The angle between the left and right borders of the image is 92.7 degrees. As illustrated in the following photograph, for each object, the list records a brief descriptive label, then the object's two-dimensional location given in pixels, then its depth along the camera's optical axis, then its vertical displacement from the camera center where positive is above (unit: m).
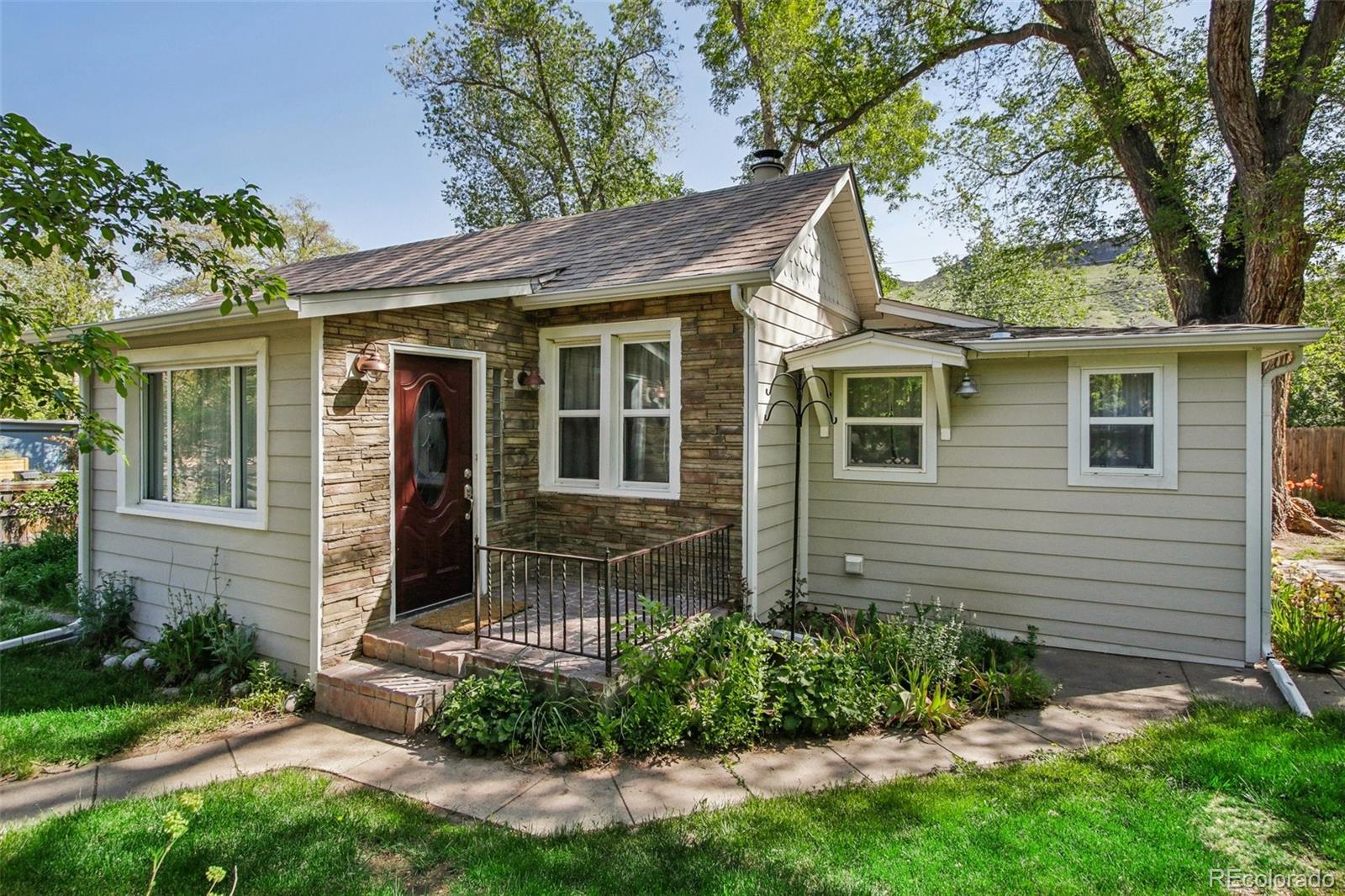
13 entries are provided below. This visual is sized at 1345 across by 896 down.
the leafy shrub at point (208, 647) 4.98 -1.65
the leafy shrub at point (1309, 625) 5.26 -1.57
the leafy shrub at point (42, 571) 7.60 -1.68
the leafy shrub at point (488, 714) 4.05 -1.81
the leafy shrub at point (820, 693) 4.27 -1.74
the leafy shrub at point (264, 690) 4.66 -1.89
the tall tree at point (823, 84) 13.73 +8.21
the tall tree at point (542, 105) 17.66 +9.85
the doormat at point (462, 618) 5.23 -1.53
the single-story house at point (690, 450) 4.99 -0.09
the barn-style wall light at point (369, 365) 4.88 +0.56
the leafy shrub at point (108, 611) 5.84 -1.59
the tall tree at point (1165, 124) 8.45 +5.21
